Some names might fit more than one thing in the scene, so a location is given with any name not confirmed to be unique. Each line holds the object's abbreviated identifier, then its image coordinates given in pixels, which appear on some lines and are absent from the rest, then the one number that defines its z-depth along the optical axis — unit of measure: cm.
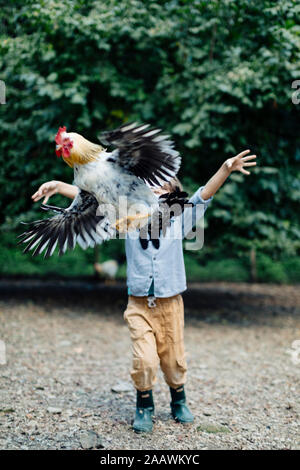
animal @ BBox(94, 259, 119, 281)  866
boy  273
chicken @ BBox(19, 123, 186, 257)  220
